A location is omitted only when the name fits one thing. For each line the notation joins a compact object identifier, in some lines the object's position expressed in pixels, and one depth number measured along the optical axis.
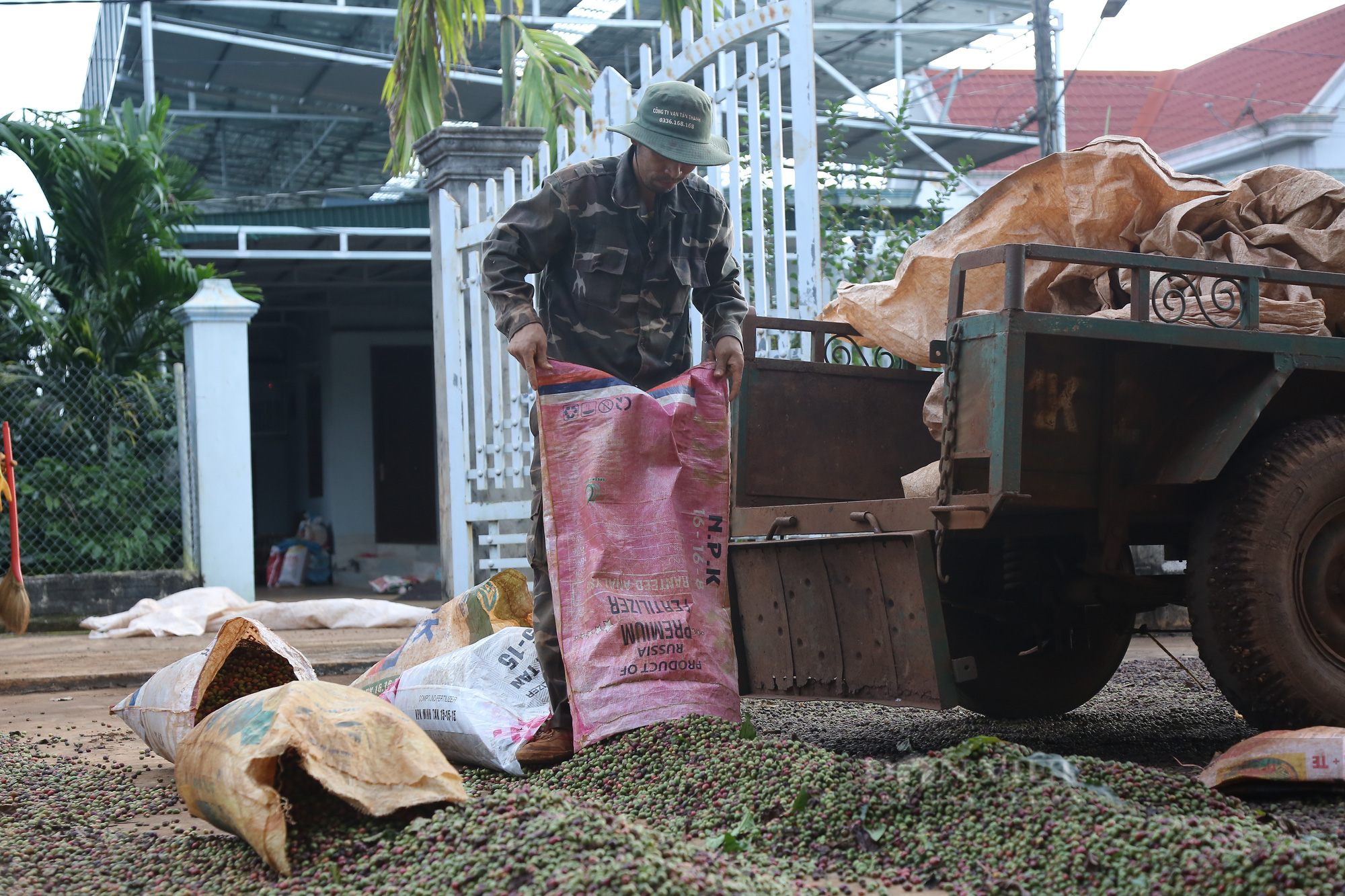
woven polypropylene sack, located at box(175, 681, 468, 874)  2.46
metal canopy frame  12.98
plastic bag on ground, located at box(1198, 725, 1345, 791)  2.66
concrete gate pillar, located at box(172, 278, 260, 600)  9.09
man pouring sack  3.40
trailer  3.03
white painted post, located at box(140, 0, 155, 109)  12.05
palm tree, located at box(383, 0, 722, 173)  8.98
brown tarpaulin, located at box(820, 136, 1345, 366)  3.63
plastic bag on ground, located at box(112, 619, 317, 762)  3.53
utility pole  12.51
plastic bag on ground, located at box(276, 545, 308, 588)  13.66
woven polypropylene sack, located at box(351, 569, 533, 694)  4.15
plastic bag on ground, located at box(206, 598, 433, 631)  7.88
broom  6.66
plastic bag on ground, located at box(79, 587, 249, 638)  7.79
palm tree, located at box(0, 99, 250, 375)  9.22
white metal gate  5.27
